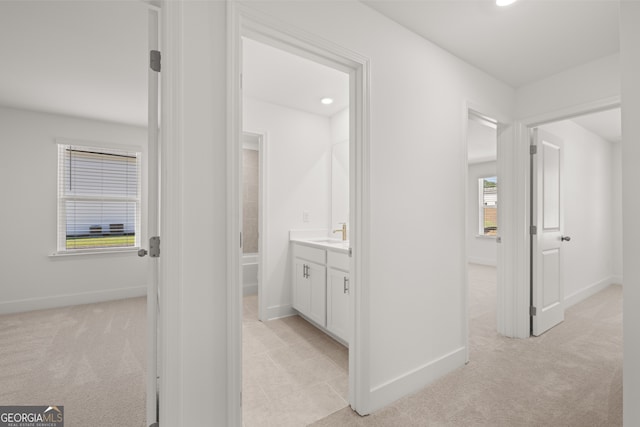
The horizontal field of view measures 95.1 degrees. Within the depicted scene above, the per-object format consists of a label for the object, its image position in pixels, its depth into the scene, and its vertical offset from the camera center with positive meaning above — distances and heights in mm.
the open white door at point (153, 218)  1283 -21
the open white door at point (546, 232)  2900 -205
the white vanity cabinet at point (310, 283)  2861 -738
